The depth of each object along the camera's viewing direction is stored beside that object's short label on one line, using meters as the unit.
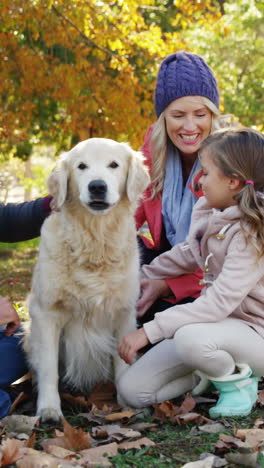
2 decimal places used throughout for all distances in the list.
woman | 3.86
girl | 2.90
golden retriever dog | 3.26
